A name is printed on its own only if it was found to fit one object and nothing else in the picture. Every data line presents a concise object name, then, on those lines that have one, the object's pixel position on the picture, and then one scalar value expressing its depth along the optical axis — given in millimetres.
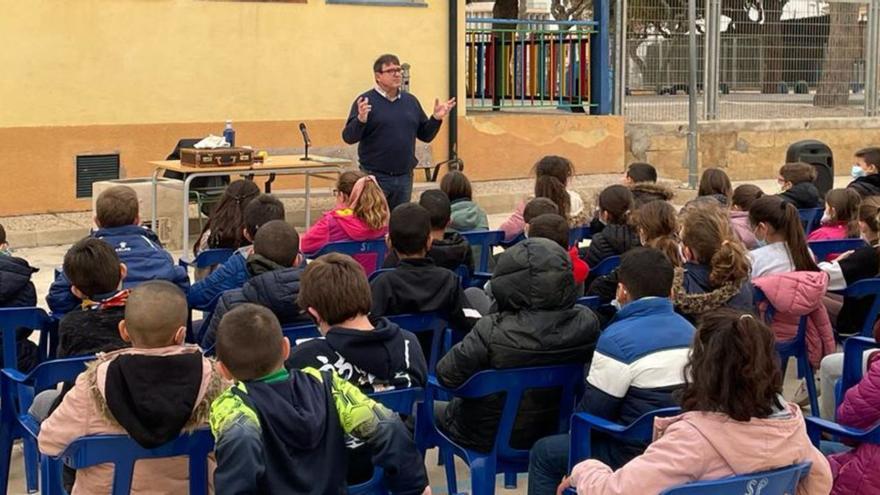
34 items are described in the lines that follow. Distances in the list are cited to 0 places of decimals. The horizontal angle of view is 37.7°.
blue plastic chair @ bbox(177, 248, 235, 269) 6039
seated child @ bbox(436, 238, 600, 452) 4090
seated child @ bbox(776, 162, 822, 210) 7801
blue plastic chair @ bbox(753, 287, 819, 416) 5445
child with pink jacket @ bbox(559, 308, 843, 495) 3100
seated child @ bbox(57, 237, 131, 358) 4418
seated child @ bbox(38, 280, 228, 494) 3348
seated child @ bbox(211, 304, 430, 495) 3049
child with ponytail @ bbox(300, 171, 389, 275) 6668
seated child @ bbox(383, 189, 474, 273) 5859
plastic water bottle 10727
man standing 9586
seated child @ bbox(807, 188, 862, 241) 6660
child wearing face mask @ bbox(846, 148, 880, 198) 8055
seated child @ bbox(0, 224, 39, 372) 5152
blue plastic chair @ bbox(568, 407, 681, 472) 3631
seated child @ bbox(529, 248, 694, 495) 3781
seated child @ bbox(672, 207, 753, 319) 4805
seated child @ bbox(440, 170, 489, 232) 7164
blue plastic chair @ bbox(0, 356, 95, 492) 4055
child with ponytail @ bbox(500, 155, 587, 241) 7051
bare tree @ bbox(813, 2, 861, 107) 17203
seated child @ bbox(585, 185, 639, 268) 6258
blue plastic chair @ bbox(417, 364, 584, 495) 4039
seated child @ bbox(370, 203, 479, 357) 4883
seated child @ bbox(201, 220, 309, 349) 4797
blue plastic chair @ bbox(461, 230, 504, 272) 6883
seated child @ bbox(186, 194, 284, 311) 5469
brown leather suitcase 9875
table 9836
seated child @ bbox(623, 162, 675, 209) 7090
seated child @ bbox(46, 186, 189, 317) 5461
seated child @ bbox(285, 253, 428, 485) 3775
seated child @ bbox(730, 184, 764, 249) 6566
